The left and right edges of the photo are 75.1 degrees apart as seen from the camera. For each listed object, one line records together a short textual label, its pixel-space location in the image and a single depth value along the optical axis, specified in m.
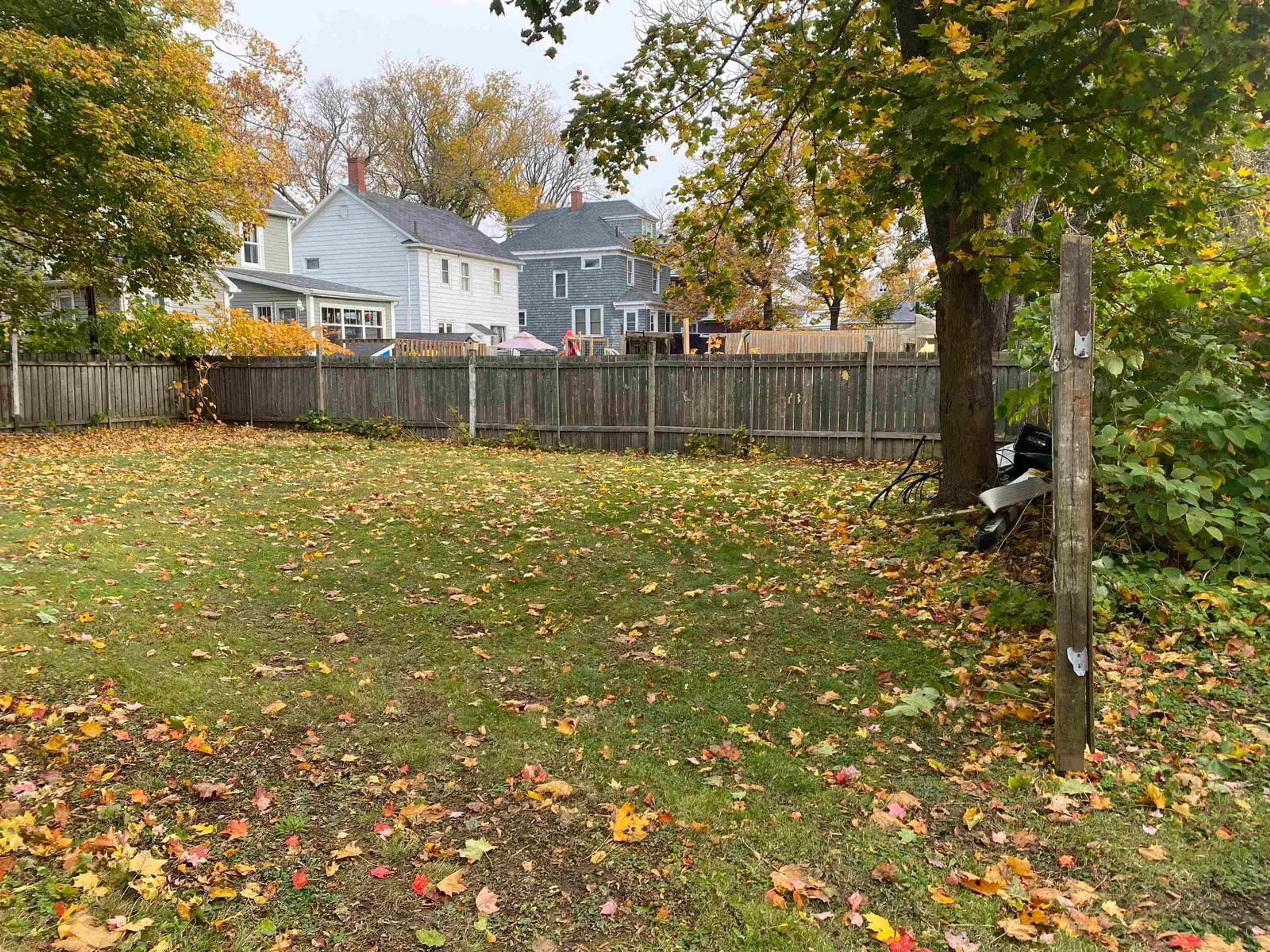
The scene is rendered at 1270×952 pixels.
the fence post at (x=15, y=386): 14.88
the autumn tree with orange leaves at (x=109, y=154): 12.31
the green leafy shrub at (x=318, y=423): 17.12
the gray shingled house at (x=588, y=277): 38.00
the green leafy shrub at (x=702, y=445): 13.86
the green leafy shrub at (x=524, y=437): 15.12
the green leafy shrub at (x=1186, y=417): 4.73
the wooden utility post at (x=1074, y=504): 3.30
